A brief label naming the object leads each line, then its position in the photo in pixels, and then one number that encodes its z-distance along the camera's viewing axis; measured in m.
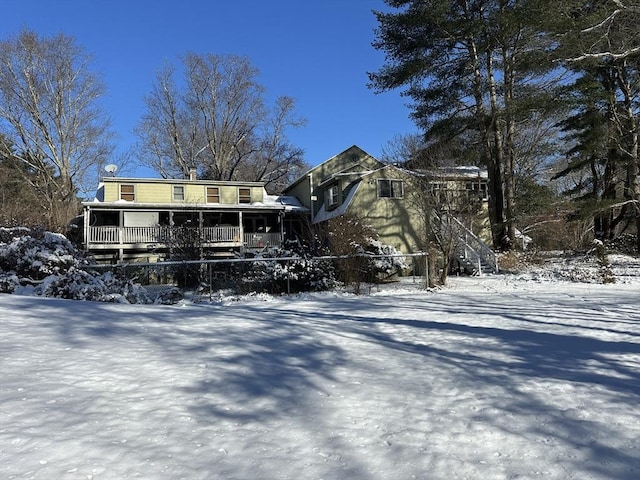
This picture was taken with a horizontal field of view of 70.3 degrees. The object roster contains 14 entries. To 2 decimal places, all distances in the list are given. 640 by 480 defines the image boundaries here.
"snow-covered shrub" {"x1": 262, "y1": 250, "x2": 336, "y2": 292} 13.13
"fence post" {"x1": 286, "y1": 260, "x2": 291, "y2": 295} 12.62
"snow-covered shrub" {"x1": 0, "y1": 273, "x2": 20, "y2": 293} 9.60
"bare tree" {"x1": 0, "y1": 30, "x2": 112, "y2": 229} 29.77
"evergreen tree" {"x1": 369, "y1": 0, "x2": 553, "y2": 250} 18.66
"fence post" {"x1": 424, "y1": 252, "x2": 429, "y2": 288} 13.52
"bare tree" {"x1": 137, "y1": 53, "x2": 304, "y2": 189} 38.84
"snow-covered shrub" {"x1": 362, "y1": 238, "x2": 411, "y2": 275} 14.74
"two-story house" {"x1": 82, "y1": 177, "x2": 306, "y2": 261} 23.69
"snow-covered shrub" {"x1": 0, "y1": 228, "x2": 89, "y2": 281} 10.31
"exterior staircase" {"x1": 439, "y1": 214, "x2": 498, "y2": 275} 17.84
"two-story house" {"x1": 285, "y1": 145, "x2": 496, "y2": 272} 17.12
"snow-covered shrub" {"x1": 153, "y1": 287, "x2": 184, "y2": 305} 11.31
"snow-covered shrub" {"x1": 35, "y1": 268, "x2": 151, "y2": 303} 9.63
